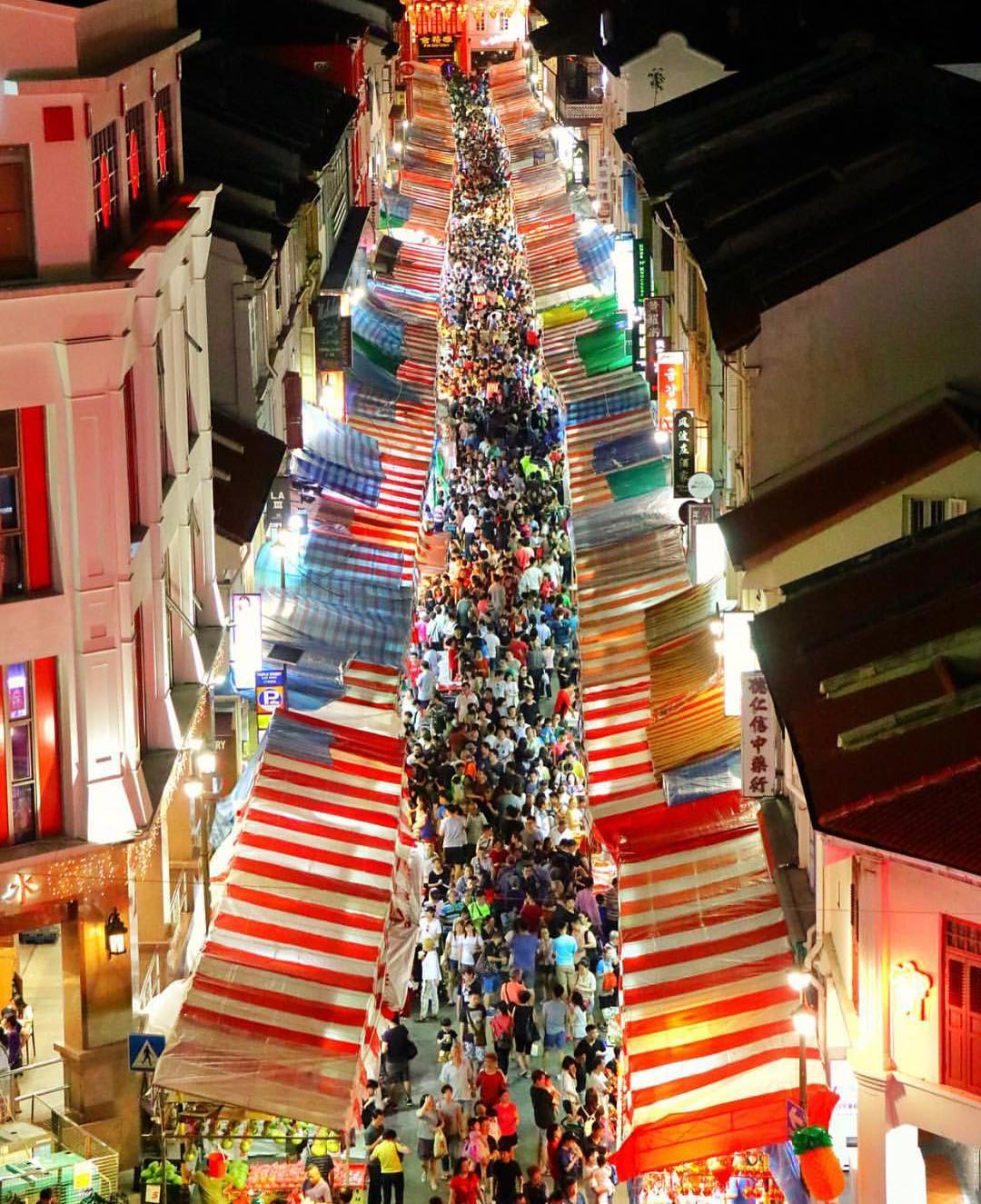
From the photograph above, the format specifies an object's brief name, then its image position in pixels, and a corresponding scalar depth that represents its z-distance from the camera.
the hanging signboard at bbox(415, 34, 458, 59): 120.56
